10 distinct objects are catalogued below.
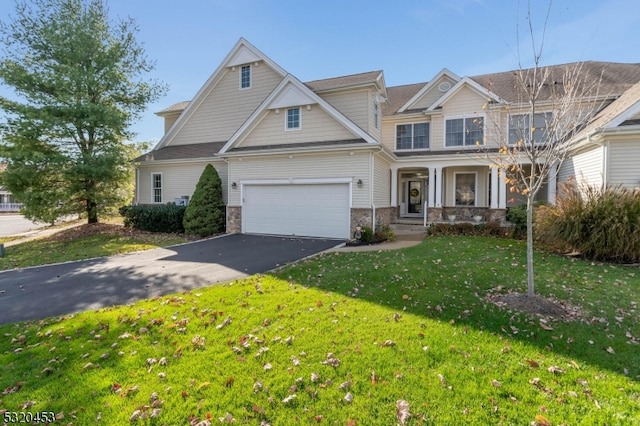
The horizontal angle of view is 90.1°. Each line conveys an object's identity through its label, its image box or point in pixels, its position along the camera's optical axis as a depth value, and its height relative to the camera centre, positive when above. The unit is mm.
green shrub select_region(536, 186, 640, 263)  8523 -700
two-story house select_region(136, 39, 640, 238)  13258 +2464
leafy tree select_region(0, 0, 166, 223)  14852 +4496
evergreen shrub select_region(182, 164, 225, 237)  15039 -354
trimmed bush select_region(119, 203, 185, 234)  15891 -839
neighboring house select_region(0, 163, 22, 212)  42531 -351
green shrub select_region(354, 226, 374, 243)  12289 -1349
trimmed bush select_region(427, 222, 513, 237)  13086 -1267
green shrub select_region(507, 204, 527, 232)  12594 -727
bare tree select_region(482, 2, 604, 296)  5250 +1077
